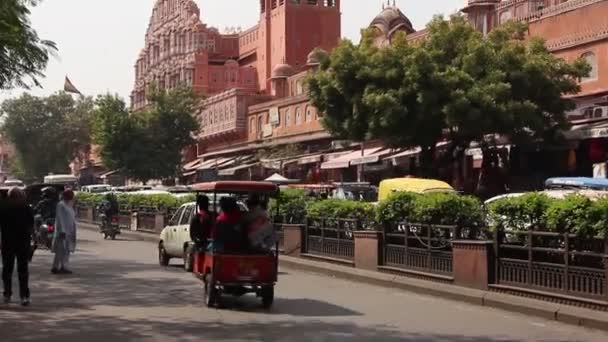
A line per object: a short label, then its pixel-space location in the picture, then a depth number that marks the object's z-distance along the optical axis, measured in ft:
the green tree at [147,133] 191.93
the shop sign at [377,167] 140.05
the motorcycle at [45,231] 84.84
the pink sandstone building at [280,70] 110.83
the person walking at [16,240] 43.98
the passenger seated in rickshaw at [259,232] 45.19
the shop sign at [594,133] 93.20
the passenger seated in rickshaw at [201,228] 48.08
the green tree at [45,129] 297.33
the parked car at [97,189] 183.02
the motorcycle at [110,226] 116.47
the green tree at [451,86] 104.78
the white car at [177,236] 70.49
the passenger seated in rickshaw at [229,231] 45.29
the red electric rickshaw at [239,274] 44.93
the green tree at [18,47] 46.14
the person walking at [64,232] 62.59
